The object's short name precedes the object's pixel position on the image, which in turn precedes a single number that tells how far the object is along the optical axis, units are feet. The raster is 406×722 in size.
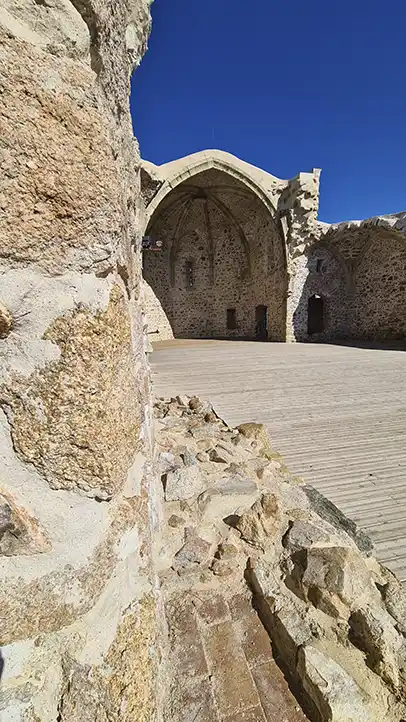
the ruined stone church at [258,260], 34.60
